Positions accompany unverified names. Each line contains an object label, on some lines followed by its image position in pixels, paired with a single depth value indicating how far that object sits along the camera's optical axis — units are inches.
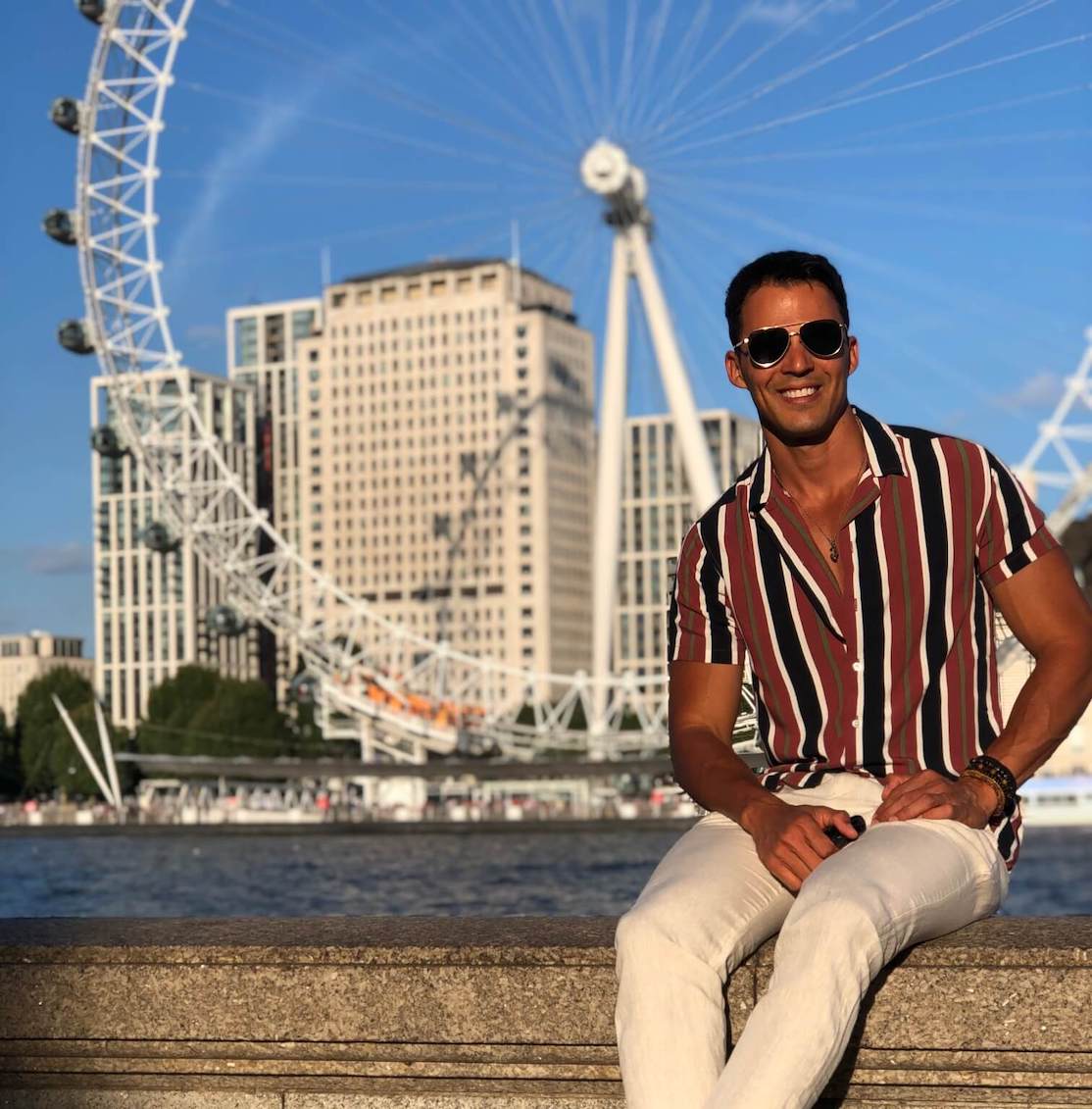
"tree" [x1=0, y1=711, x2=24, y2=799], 4379.9
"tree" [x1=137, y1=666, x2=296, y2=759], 4077.3
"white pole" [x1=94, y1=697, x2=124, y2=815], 3567.9
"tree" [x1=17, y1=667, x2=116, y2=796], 4069.1
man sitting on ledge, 166.1
